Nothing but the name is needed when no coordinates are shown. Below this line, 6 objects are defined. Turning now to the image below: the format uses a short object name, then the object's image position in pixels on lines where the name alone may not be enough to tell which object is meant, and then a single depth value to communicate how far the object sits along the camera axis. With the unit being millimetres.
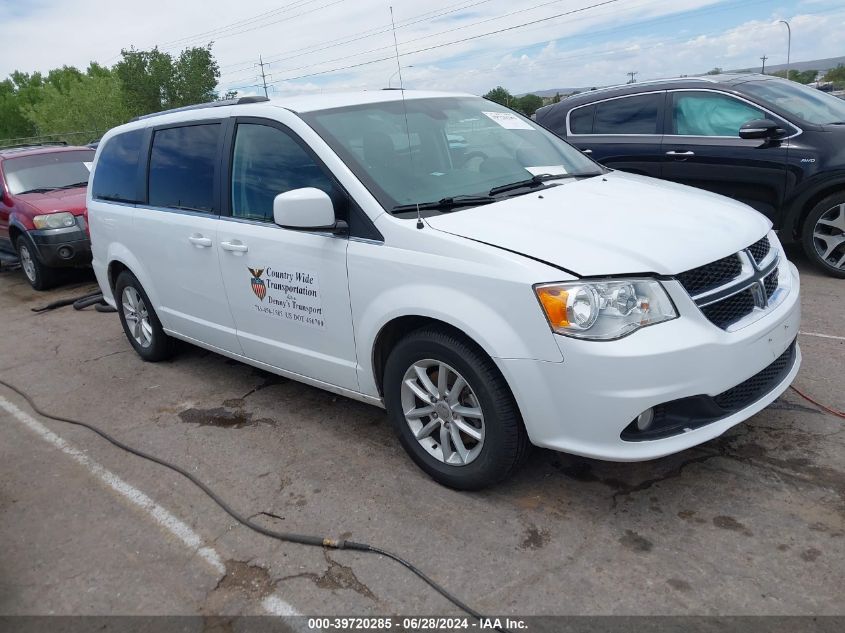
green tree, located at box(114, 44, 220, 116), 83625
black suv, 6277
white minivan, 2830
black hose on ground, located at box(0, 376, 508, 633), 2717
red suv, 8820
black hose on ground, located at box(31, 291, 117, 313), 7920
